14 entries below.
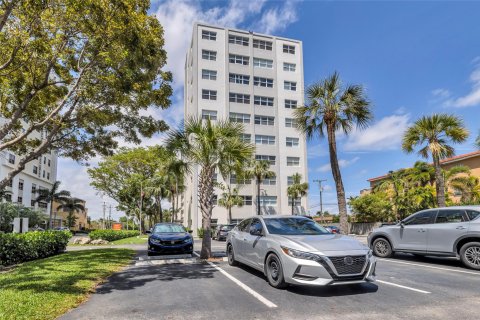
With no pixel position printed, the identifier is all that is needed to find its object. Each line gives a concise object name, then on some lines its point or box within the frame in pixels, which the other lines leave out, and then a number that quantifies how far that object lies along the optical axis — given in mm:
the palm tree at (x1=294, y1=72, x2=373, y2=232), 17188
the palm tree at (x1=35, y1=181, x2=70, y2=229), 56594
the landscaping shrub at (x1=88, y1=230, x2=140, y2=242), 27172
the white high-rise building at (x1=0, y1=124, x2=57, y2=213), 47747
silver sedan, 5754
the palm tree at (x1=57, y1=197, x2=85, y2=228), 63844
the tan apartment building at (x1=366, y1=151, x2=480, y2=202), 35497
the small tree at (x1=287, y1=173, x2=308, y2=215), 41875
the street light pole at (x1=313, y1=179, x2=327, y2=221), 57100
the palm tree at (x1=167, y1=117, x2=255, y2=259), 12188
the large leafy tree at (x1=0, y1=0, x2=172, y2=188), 8852
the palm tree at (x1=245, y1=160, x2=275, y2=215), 38438
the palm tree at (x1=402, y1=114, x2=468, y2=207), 18453
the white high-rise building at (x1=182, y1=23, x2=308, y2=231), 41812
